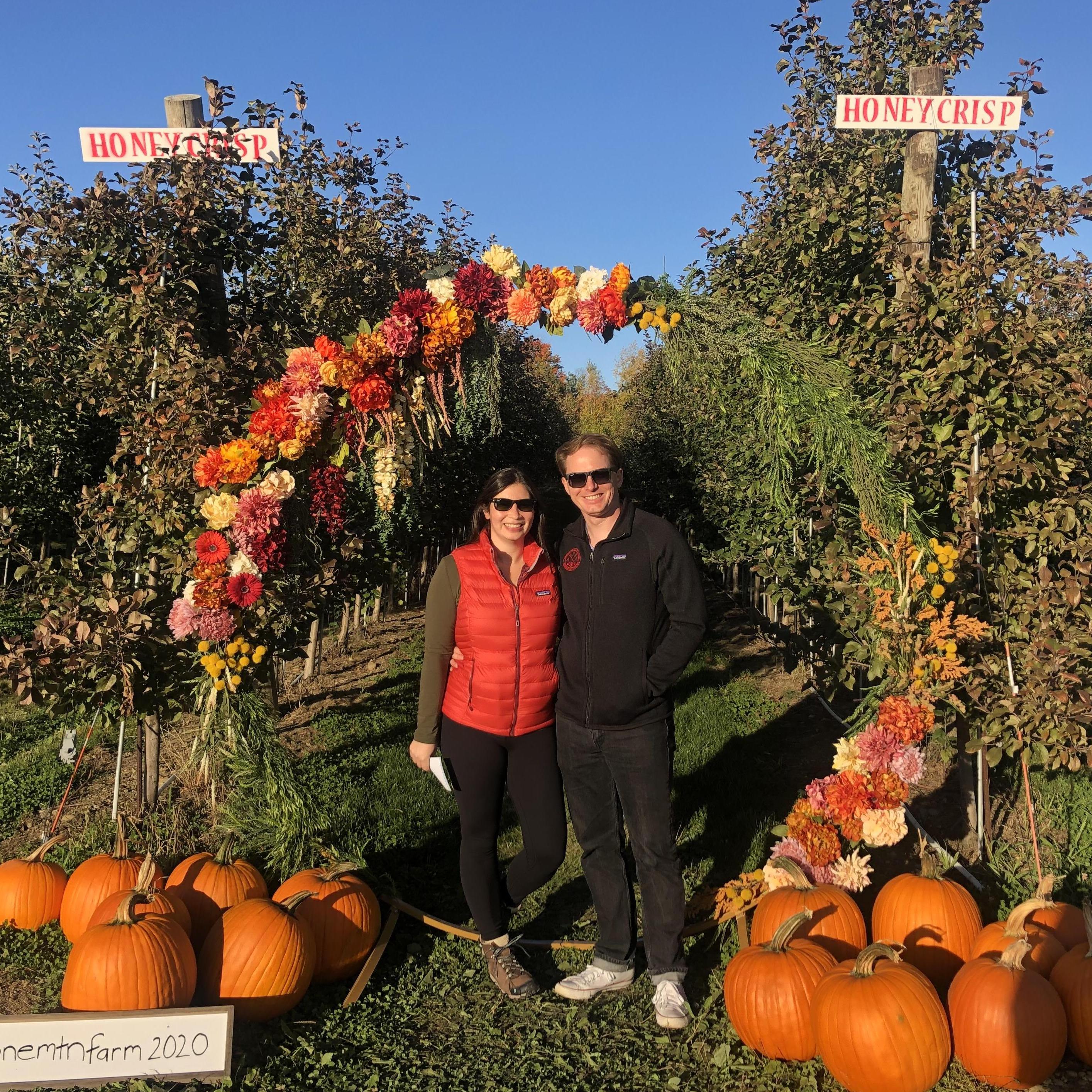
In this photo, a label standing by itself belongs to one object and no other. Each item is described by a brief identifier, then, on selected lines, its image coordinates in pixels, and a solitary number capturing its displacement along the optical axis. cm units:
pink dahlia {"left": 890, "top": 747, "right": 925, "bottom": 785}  293
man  271
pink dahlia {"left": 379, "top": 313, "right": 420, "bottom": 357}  323
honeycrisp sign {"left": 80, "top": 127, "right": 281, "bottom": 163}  355
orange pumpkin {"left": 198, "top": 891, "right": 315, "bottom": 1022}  264
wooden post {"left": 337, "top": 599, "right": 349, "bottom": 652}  783
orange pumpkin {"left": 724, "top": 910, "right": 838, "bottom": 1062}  248
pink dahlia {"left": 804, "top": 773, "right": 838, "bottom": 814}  299
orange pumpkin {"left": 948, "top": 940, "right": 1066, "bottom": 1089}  228
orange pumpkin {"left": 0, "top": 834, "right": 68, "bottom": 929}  313
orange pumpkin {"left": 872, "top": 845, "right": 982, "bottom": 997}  271
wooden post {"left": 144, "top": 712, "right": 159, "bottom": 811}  371
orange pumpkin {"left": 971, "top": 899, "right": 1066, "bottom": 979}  245
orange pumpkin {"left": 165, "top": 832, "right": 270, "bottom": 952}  290
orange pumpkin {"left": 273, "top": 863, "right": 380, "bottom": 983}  290
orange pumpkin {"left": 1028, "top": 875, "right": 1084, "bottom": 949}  260
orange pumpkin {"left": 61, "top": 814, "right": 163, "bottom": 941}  303
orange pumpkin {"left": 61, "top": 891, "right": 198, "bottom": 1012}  251
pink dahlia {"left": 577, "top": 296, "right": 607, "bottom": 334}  345
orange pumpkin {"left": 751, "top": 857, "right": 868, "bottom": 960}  279
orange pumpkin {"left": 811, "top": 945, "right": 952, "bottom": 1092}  227
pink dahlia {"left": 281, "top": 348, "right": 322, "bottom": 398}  321
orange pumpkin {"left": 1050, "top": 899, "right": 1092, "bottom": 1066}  233
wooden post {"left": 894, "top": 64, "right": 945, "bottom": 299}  365
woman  284
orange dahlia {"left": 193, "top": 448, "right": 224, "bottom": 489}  319
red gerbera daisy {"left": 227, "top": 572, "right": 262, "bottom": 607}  308
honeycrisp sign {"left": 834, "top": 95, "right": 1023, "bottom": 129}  342
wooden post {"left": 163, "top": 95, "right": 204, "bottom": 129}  367
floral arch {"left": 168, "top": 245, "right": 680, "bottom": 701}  311
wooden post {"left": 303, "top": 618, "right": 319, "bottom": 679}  638
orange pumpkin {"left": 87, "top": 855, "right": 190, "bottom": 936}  272
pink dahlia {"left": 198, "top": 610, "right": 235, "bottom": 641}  306
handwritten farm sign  229
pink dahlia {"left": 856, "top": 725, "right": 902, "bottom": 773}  295
